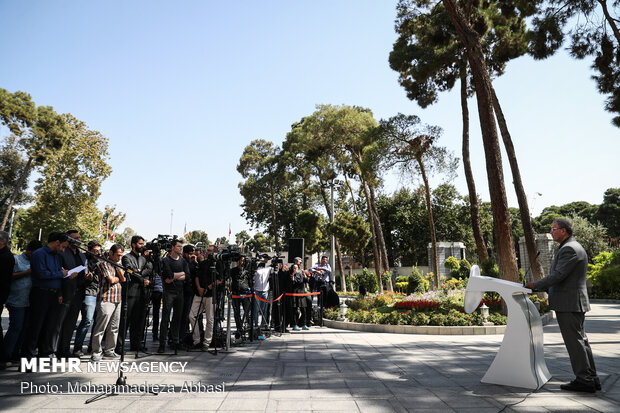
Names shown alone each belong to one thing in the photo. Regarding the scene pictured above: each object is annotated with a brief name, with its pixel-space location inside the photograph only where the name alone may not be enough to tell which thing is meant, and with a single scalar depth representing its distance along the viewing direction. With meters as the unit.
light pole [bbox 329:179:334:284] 26.35
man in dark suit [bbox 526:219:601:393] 4.24
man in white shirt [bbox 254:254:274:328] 9.09
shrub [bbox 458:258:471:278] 25.70
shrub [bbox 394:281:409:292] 25.73
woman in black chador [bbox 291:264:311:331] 10.66
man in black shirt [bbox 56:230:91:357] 5.65
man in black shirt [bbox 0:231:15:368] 5.25
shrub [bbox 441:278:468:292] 13.88
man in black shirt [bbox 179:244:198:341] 7.63
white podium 4.41
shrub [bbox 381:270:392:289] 23.03
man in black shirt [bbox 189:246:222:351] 7.21
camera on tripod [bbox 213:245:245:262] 6.96
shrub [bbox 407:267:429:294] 22.45
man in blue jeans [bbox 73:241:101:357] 6.41
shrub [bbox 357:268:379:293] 27.12
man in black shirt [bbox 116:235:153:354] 6.59
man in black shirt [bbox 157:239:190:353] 6.88
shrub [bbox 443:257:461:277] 25.62
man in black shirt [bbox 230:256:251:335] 7.87
